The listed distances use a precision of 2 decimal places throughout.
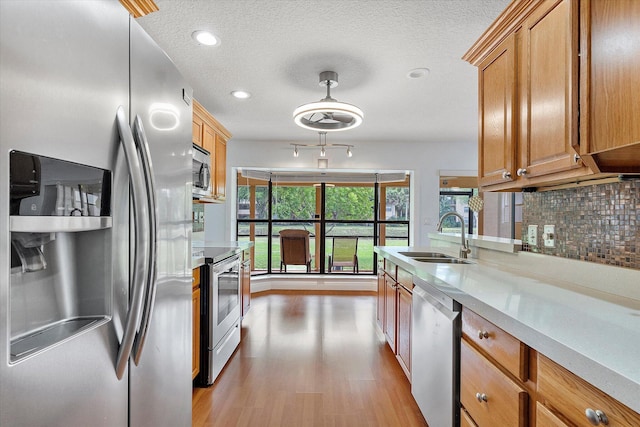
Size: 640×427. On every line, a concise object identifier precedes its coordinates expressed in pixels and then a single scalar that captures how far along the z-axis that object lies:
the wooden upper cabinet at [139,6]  1.18
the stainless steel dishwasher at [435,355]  1.48
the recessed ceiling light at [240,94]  3.26
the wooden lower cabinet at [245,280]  3.31
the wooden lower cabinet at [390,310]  2.65
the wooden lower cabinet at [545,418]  0.84
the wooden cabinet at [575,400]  0.69
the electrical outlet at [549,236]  1.78
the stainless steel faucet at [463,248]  2.49
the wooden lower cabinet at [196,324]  2.19
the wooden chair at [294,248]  5.53
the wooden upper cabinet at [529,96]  1.27
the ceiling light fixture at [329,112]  2.66
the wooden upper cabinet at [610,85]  0.99
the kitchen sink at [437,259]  2.54
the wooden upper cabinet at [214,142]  3.17
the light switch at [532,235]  1.92
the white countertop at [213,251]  2.26
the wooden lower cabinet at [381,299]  3.17
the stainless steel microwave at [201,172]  2.93
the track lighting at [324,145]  4.70
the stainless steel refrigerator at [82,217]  0.62
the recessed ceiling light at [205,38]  2.21
